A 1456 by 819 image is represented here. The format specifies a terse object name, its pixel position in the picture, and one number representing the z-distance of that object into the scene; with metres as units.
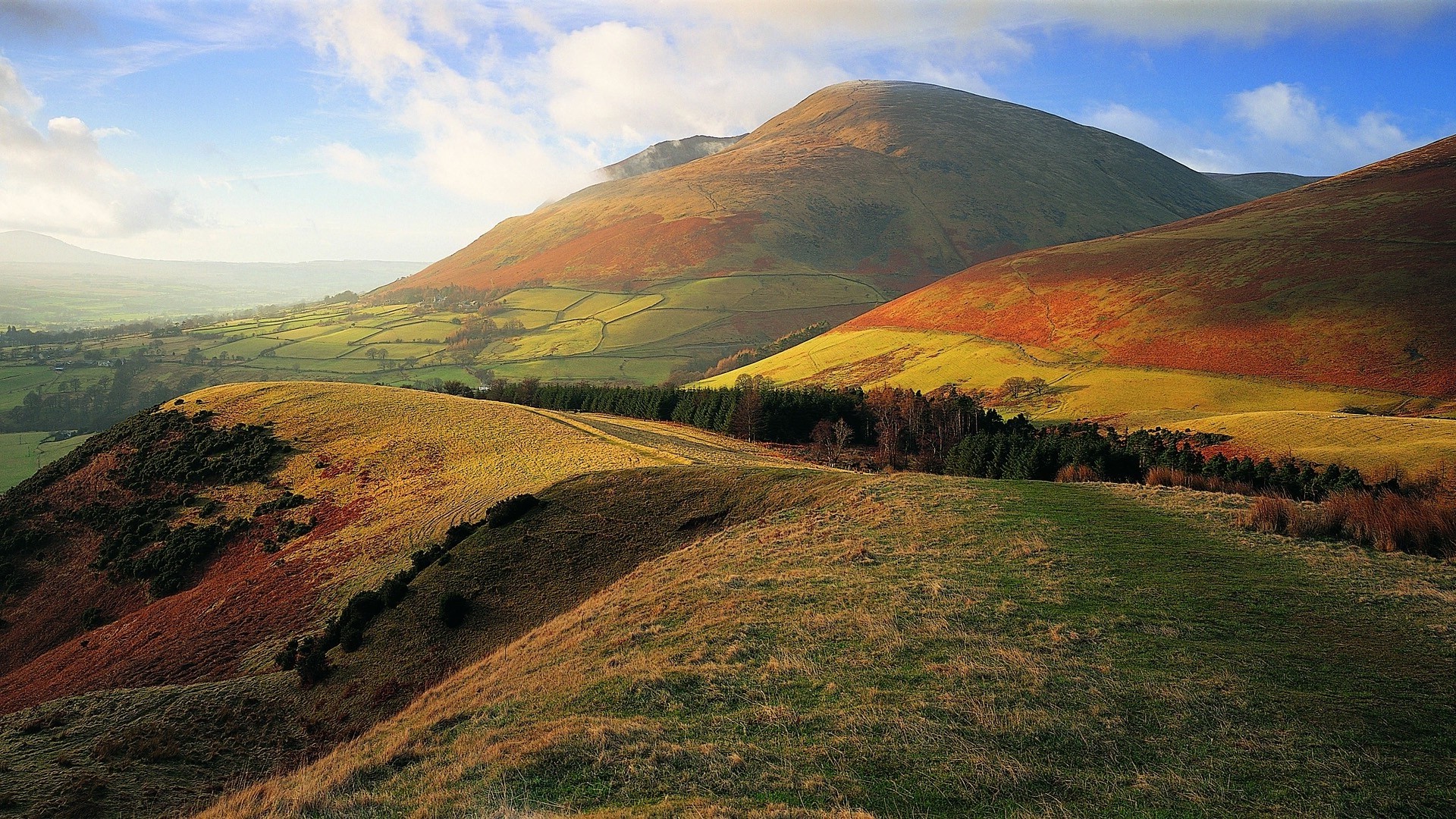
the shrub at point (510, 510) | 29.88
